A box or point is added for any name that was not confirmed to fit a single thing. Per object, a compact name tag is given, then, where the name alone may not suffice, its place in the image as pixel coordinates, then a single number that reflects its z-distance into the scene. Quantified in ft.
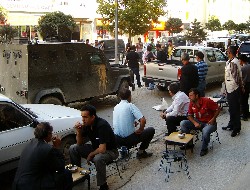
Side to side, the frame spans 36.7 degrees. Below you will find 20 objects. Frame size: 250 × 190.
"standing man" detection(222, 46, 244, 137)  27.91
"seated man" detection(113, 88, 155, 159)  22.11
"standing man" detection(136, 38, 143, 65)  85.07
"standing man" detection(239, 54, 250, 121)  32.30
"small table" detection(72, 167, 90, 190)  17.11
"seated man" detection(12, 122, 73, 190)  15.15
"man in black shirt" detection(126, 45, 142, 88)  51.70
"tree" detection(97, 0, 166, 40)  77.20
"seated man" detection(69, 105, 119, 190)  18.94
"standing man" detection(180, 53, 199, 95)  30.96
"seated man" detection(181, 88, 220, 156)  24.54
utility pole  68.82
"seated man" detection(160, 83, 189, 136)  26.16
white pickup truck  45.06
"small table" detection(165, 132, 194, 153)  21.90
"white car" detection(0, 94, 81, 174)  19.30
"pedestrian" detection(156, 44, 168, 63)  49.42
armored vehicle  32.50
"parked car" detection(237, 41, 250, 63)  57.19
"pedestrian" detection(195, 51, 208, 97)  33.76
